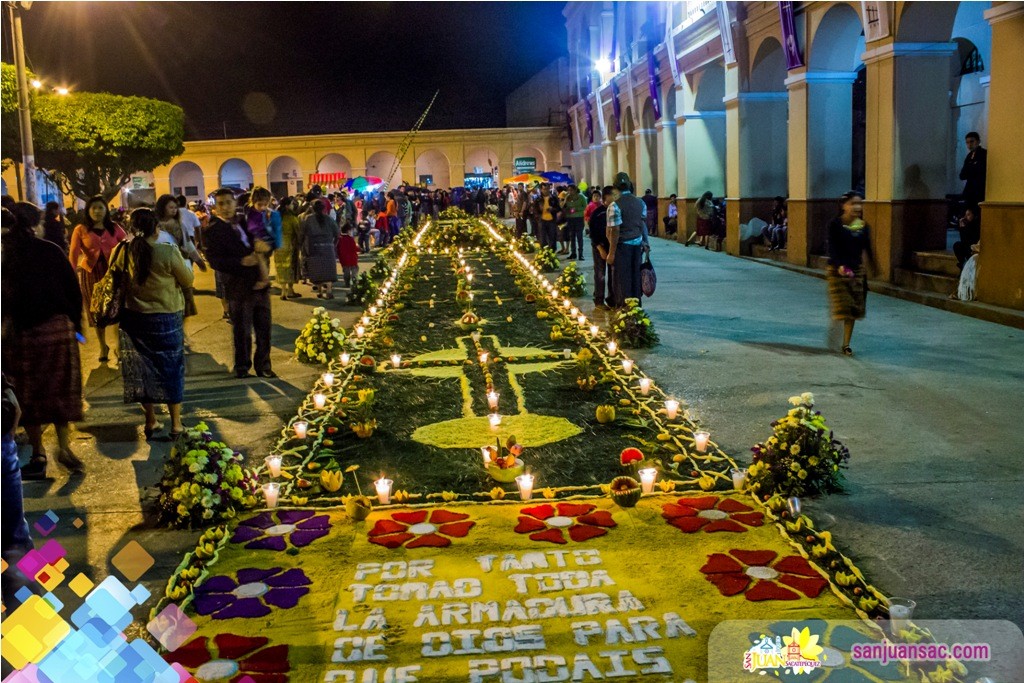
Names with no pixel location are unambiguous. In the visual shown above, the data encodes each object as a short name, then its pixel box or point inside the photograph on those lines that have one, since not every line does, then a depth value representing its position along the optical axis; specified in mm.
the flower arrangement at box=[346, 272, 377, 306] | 15219
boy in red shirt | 17375
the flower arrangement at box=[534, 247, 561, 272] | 19484
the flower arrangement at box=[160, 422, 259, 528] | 5359
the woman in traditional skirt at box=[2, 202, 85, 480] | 6398
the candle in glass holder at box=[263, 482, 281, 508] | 5652
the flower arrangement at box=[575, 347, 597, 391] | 8656
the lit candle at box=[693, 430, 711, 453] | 6418
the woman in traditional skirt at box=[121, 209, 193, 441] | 7113
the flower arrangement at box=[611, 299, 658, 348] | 10516
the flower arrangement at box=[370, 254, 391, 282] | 17156
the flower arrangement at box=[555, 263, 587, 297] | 15133
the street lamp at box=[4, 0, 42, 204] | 19094
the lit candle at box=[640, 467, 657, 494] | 5645
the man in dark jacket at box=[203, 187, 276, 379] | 9203
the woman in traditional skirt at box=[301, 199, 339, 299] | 15922
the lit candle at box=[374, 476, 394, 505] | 5617
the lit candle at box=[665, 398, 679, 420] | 7359
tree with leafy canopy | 40625
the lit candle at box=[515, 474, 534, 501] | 5664
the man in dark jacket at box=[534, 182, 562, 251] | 23141
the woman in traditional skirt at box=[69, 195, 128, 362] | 10109
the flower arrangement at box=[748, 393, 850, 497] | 5539
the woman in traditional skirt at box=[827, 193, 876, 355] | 9255
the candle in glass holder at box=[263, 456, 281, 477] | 6109
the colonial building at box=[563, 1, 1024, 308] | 11773
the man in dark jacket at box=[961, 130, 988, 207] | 13656
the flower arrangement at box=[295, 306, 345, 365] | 10211
